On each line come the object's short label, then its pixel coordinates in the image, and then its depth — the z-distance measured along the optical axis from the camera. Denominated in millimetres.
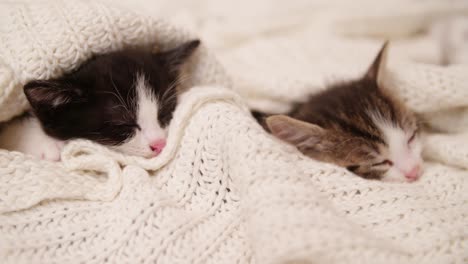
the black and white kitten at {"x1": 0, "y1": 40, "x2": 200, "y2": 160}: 327
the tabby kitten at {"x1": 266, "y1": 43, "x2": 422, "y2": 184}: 321
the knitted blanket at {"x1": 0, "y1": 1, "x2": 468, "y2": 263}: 267
